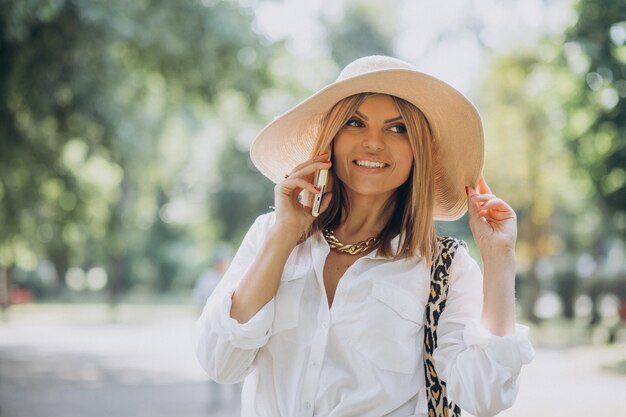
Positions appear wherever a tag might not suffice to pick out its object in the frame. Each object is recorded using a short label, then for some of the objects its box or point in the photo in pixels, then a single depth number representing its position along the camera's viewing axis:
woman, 2.68
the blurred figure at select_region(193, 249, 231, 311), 11.38
